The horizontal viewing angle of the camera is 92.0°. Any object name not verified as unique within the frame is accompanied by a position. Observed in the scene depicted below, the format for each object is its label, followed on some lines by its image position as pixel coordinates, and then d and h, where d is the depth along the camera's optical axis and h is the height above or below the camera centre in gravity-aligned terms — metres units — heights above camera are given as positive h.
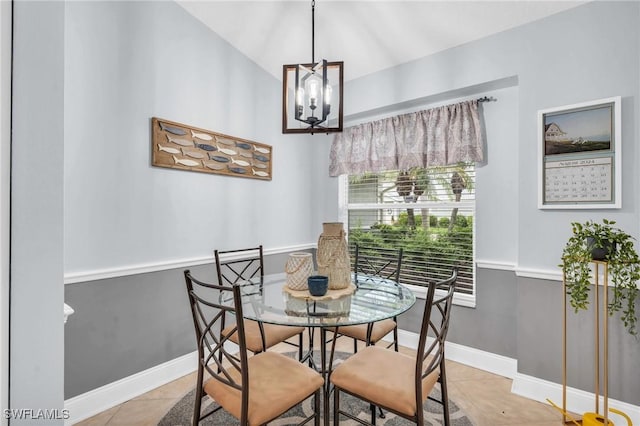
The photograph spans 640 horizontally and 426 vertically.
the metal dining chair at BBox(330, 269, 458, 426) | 1.33 -0.77
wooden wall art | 2.30 +0.52
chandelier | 1.73 +0.68
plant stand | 1.74 -0.78
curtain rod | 2.57 +0.97
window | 2.79 -0.03
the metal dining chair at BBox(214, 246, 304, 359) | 1.97 -0.79
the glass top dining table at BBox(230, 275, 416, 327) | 1.50 -0.50
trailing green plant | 1.73 -0.27
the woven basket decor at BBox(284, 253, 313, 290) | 1.93 -0.35
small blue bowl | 1.75 -0.40
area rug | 1.89 -1.27
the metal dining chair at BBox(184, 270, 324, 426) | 1.26 -0.77
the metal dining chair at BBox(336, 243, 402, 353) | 2.08 -0.78
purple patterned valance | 2.64 +0.71
